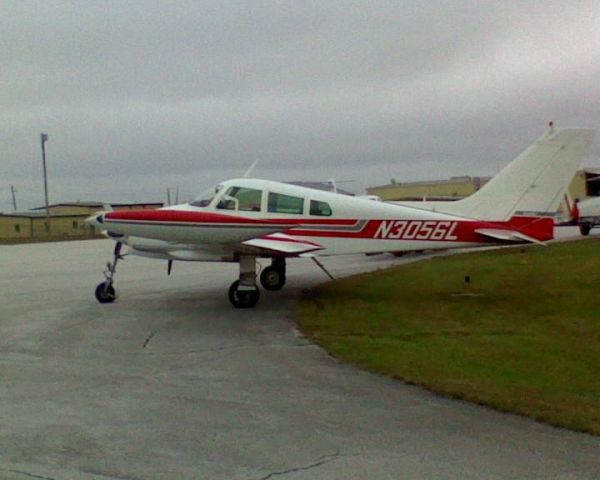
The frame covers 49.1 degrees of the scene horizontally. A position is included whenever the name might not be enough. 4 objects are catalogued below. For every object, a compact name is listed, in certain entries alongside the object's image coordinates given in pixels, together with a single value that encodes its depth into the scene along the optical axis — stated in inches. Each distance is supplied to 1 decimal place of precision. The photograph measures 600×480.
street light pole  2346.2
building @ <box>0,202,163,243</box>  2967.8
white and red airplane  518.0
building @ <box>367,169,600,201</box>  2401.6
